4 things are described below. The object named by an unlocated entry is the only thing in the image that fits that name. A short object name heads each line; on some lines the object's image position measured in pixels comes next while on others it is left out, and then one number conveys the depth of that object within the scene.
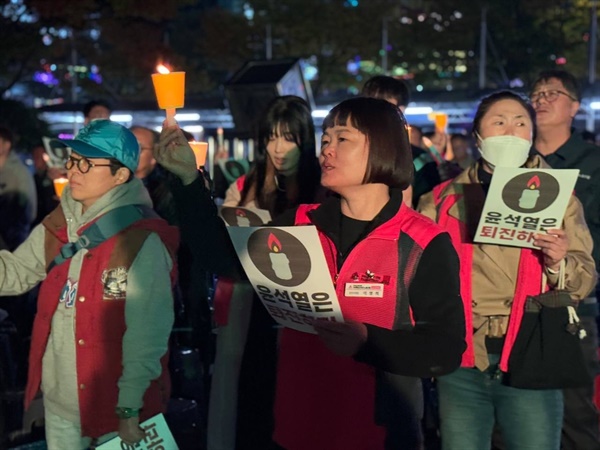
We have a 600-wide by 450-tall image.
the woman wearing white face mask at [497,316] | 3.79
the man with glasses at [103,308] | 3.84
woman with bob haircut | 2.76
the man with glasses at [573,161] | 5.01
